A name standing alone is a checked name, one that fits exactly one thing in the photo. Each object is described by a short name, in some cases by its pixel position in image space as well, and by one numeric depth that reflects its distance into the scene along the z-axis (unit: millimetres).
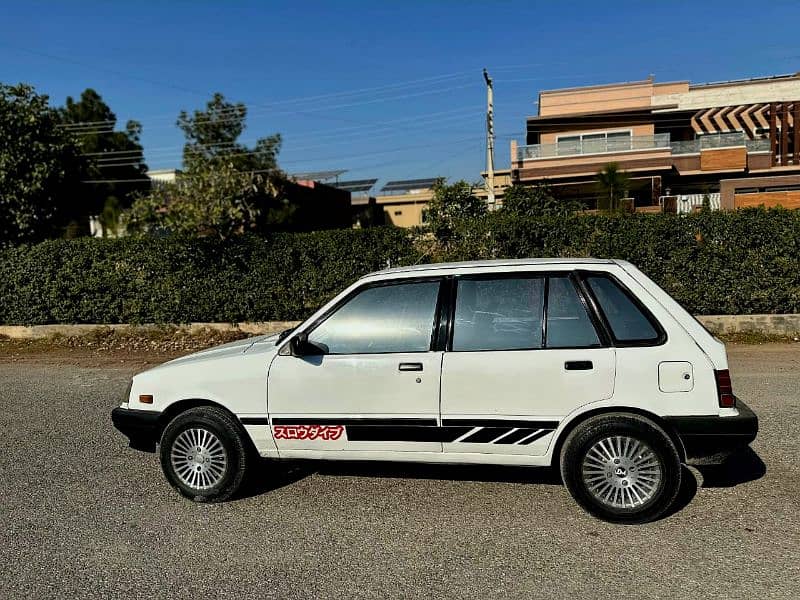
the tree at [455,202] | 15438
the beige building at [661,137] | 28000
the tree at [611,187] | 19219
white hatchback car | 4074
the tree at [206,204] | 13273
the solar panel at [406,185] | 55288
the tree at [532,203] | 18766
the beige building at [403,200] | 52531
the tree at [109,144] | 41281
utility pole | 29000
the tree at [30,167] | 13695
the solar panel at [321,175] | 44938
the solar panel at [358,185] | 52906
